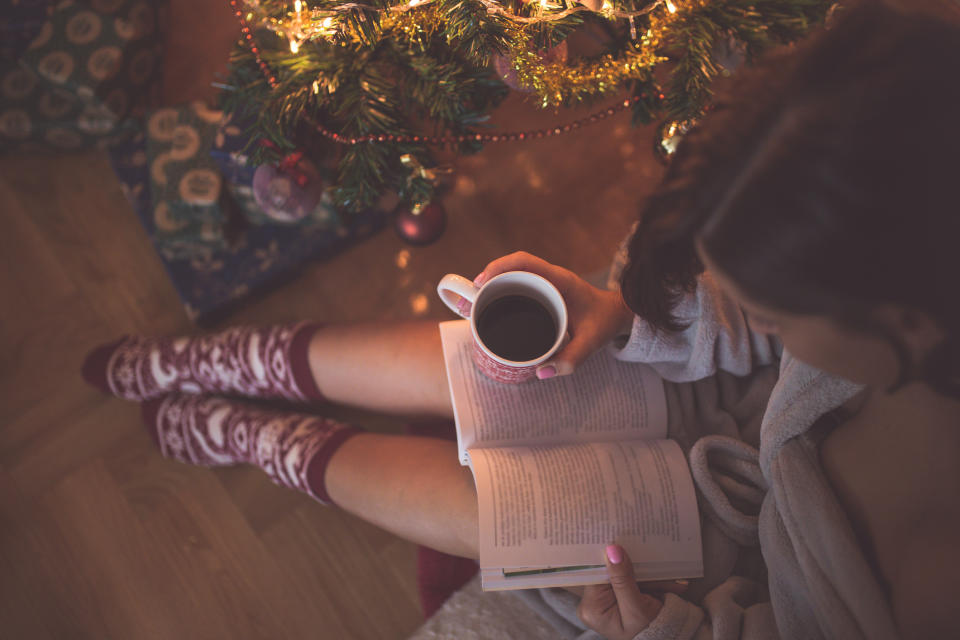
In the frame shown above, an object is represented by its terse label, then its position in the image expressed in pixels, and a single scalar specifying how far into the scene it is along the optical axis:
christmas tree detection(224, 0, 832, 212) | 0.58
